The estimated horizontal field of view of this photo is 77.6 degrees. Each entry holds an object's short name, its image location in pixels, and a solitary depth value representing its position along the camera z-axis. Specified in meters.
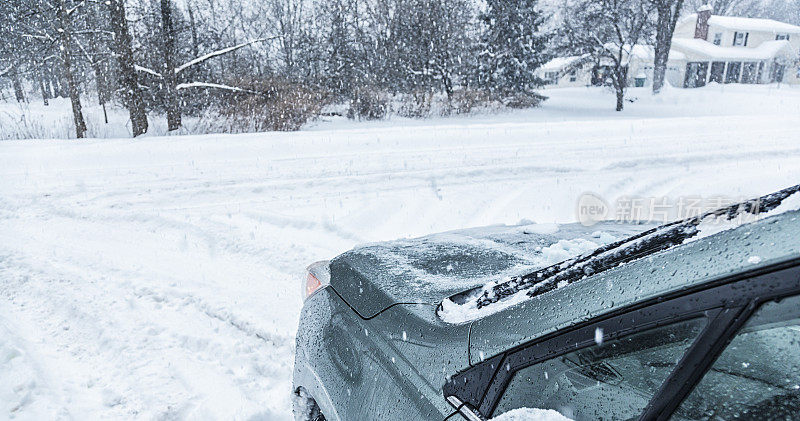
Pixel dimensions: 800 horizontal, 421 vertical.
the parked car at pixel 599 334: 0.98
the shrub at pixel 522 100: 27.00
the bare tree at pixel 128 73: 15.73
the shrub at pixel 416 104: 21.67
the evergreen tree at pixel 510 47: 27.95
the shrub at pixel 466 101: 22.83
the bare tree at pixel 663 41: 31.86
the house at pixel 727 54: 47.16
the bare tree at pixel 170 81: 17.25
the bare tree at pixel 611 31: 26.97
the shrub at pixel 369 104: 21.38
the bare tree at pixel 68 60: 18.11
